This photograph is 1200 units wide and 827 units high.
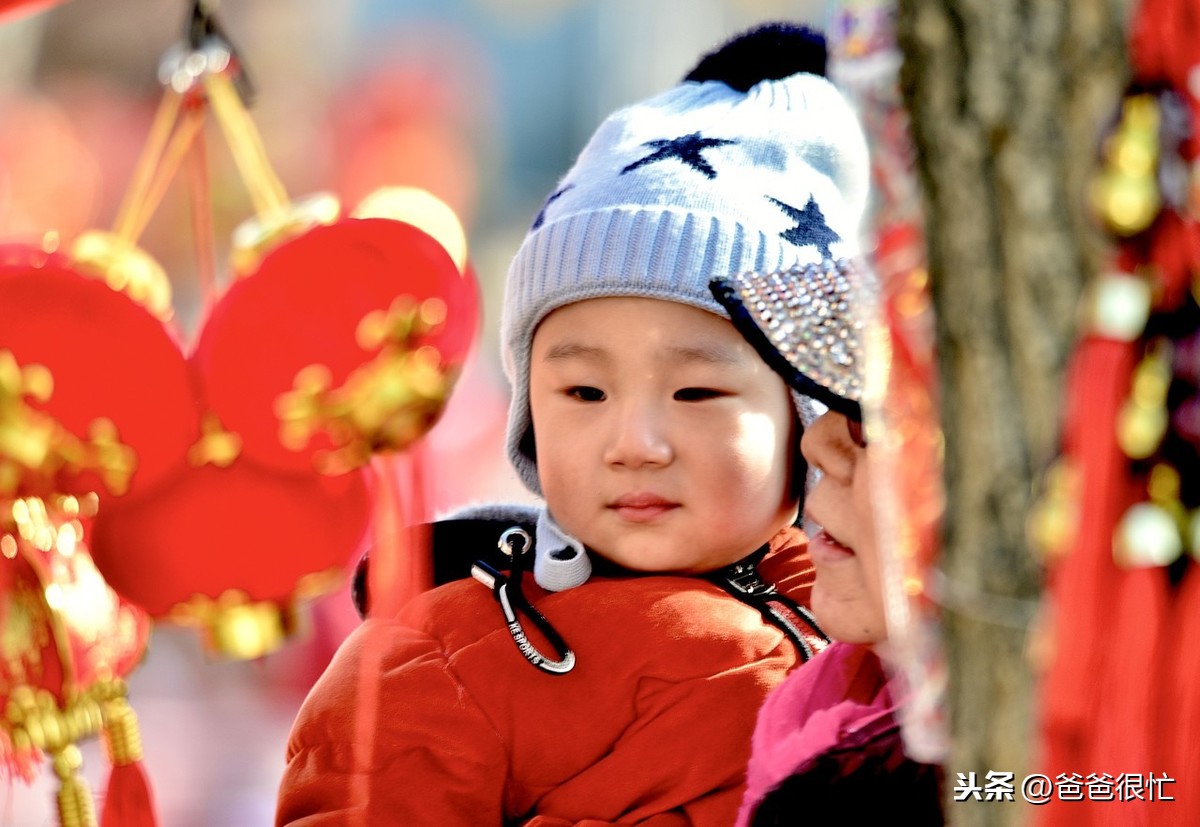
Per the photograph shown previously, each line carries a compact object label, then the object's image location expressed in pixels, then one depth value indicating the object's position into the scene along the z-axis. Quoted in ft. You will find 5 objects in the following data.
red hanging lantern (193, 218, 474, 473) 10.18
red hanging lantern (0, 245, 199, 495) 10.10
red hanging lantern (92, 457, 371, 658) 10.24
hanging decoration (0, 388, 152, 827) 10.14
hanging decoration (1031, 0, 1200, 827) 8.81
